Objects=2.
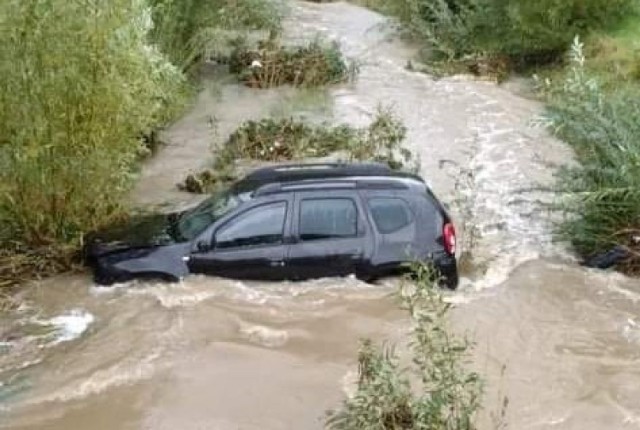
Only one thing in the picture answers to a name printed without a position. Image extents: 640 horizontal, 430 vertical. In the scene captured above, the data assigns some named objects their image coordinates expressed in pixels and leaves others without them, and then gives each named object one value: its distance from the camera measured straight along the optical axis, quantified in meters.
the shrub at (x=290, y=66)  21.47
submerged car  10.85
